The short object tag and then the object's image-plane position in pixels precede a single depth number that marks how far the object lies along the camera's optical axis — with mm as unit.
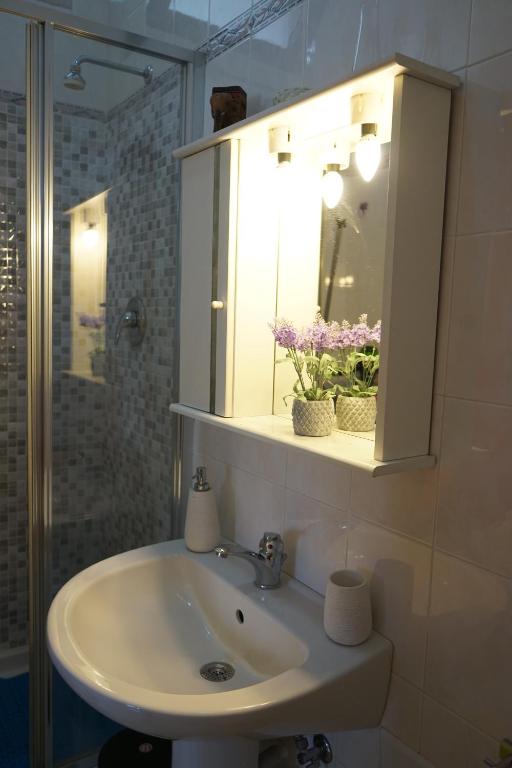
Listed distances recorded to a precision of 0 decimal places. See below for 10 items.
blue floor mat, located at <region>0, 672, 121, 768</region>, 1876
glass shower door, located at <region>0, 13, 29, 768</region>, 1816
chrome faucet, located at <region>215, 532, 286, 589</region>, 1369
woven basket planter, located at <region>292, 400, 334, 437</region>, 1219
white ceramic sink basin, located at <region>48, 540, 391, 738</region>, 1020
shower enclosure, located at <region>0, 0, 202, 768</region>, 1670
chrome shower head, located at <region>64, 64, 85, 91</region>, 1672
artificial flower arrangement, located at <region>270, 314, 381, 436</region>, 1224
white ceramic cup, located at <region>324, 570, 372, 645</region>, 1137
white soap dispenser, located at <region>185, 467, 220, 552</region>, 1596
